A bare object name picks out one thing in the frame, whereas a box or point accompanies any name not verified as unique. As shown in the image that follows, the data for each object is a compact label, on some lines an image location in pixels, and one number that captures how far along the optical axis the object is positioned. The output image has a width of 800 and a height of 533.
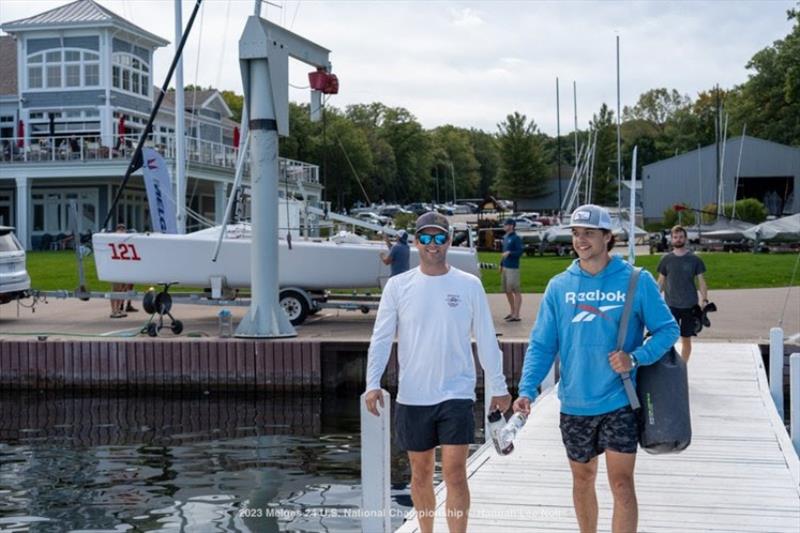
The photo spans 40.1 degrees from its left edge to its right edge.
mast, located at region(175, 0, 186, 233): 23.02
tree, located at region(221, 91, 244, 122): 96.44
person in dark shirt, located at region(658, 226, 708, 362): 12.28
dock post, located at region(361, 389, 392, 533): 6.41
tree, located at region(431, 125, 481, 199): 125.41
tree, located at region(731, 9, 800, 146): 79.25
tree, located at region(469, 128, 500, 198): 151.75
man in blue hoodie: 5.54
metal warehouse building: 75.81
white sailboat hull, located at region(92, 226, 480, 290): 20.31
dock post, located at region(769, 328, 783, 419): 12.55
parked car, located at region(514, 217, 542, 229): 67.38
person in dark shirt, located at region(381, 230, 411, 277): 18.91
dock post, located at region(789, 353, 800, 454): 10.39
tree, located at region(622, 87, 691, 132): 152.00
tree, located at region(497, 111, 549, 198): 94.00
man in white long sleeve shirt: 6.02
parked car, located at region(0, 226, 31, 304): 21.00
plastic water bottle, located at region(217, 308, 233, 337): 17.34
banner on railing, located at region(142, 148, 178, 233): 21.77
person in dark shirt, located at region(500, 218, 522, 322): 19.86
